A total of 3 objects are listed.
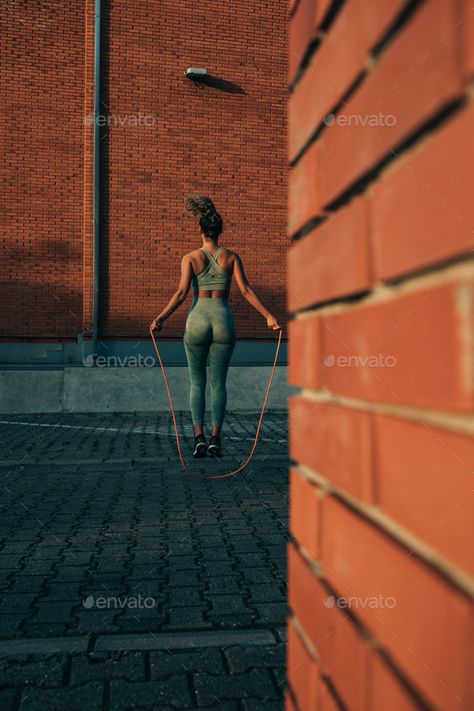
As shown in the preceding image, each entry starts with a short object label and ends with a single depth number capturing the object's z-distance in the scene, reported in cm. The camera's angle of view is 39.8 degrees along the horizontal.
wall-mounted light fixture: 1437
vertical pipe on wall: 1394
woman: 614
